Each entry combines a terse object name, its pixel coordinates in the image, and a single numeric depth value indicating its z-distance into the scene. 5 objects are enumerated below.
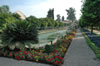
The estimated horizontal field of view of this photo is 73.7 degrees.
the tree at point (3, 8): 33.52
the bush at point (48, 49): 3.30
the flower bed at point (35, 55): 2.54
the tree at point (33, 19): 15.02
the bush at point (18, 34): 3.12
